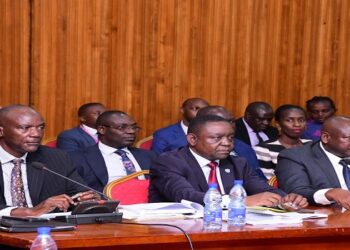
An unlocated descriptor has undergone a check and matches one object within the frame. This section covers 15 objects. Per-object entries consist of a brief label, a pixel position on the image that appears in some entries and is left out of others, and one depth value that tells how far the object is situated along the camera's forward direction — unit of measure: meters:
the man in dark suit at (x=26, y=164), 6.60
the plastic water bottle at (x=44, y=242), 4.49
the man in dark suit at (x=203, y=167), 6.78
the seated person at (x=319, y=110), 11.35
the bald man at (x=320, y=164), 7.29
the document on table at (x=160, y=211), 5.79
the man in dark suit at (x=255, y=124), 10.76
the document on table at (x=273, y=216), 5.63
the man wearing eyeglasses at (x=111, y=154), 8.50
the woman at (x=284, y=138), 9.89
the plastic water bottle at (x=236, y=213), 5.49
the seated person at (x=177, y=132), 9.79
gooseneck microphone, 5.85
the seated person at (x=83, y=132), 9.47
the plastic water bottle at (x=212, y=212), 5.50
